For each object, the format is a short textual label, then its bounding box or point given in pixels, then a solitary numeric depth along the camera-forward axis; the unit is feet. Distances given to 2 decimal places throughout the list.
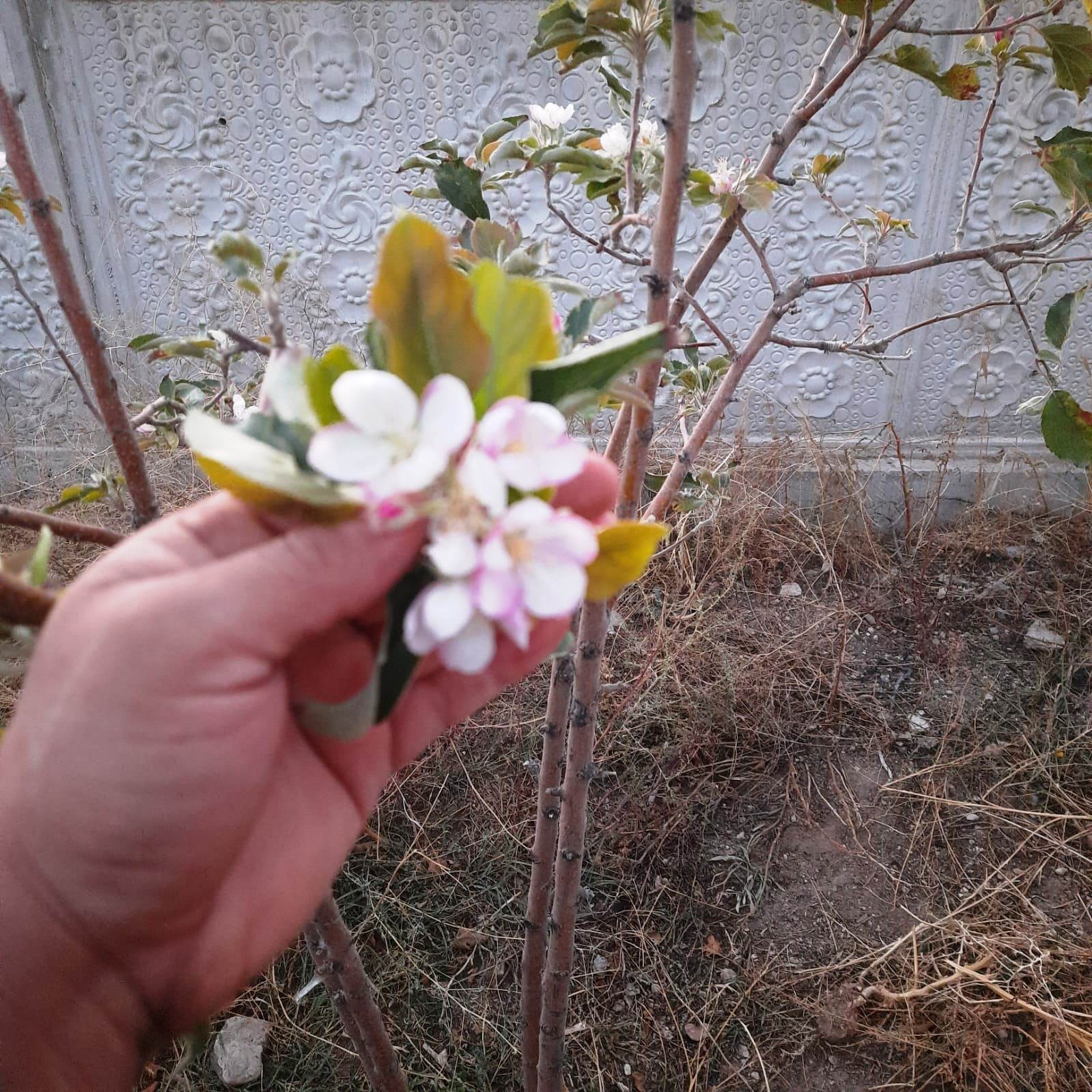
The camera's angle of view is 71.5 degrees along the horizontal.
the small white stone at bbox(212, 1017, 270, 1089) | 3.20
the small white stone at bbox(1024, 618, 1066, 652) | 5.13
